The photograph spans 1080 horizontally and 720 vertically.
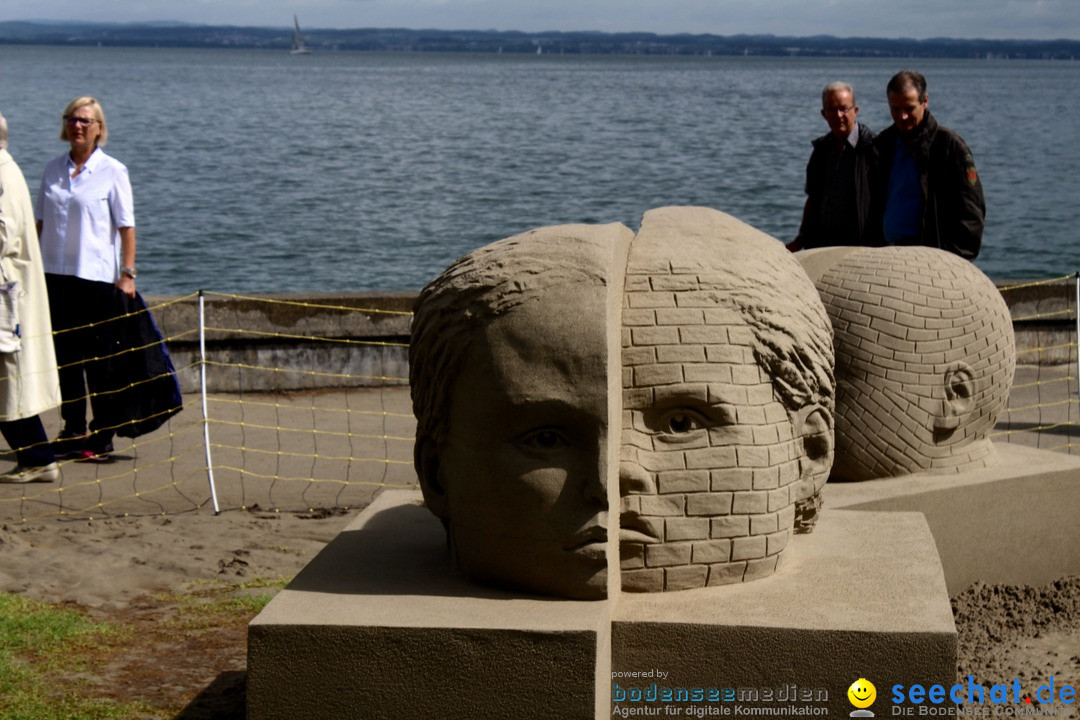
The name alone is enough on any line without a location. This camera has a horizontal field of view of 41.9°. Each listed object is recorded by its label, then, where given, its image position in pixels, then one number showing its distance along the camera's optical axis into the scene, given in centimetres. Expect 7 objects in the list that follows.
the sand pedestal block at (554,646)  402
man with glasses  766
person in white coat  764
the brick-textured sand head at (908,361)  606
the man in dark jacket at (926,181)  737
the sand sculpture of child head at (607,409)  414
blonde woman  830
